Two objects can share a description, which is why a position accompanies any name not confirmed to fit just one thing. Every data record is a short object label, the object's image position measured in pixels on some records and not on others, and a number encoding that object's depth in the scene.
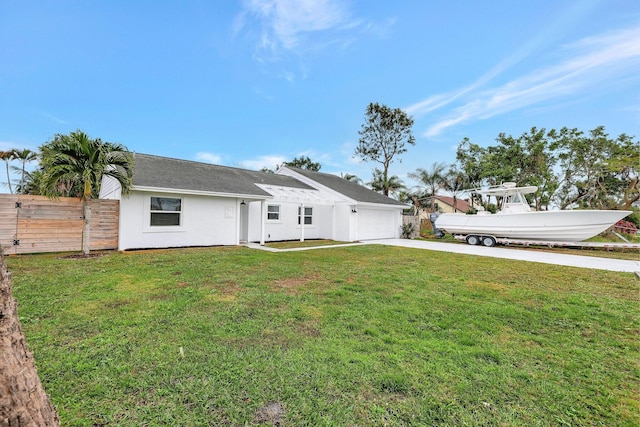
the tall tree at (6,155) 20.86
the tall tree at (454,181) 24.70
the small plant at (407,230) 19.73
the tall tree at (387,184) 27.75
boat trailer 13.23
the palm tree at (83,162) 8.66
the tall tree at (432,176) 25.96
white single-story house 11.07
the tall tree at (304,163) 39.62
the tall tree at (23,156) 21.92
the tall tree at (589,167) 20.33
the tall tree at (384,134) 29.38
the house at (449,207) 41.84
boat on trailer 12.73
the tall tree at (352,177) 30.54
